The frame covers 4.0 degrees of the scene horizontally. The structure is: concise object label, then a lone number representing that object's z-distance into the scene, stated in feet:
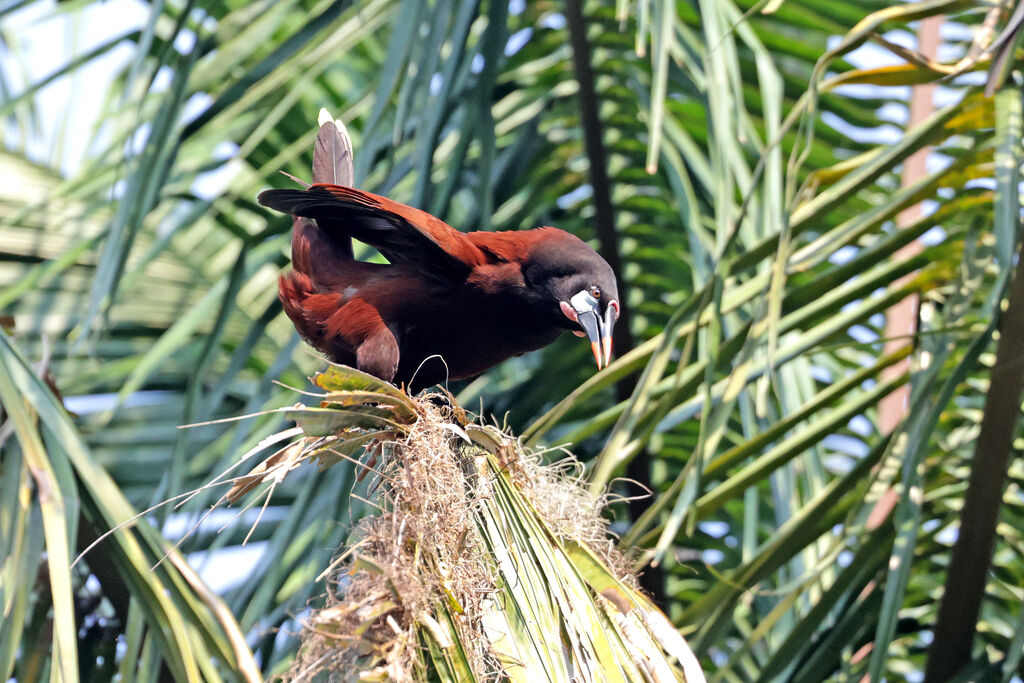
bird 34.94
